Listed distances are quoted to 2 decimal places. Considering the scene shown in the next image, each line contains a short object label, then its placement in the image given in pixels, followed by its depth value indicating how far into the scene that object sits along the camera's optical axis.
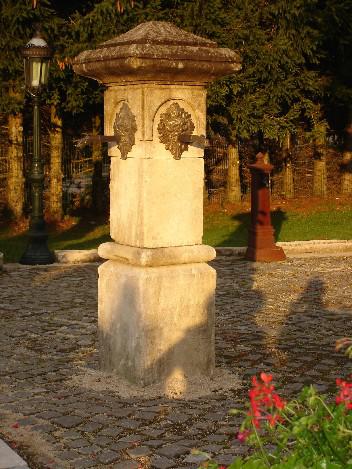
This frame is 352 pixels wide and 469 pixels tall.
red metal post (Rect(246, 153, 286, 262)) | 14.20
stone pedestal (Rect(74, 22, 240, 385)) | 6.71
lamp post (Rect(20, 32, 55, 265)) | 13.88
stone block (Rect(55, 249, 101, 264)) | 13.97
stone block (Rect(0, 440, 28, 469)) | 4.96
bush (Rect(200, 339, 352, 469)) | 2.95
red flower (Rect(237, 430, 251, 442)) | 3.18
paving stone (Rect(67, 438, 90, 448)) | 5.52
